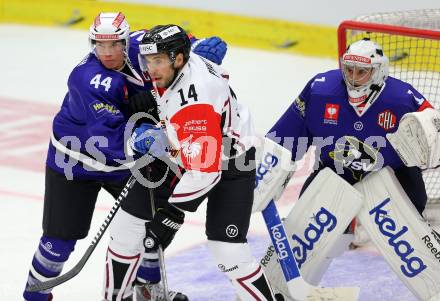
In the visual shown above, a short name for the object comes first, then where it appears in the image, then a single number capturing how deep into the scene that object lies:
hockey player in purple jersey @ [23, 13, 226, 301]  7.59
